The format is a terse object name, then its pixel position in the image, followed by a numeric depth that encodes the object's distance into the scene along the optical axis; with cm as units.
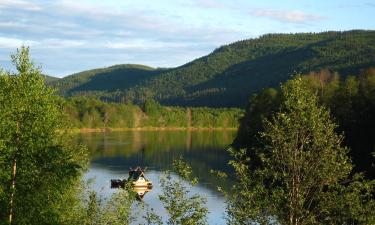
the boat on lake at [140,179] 8624
